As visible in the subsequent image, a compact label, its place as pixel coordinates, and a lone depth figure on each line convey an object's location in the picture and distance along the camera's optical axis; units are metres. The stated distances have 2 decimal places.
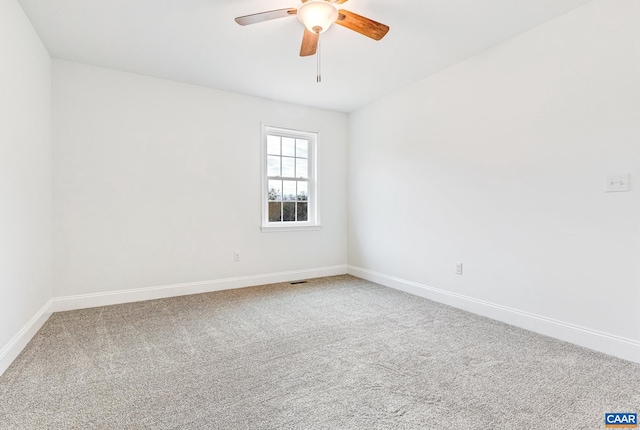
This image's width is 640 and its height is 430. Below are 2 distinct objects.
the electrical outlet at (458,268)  3.34
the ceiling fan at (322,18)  2.06
